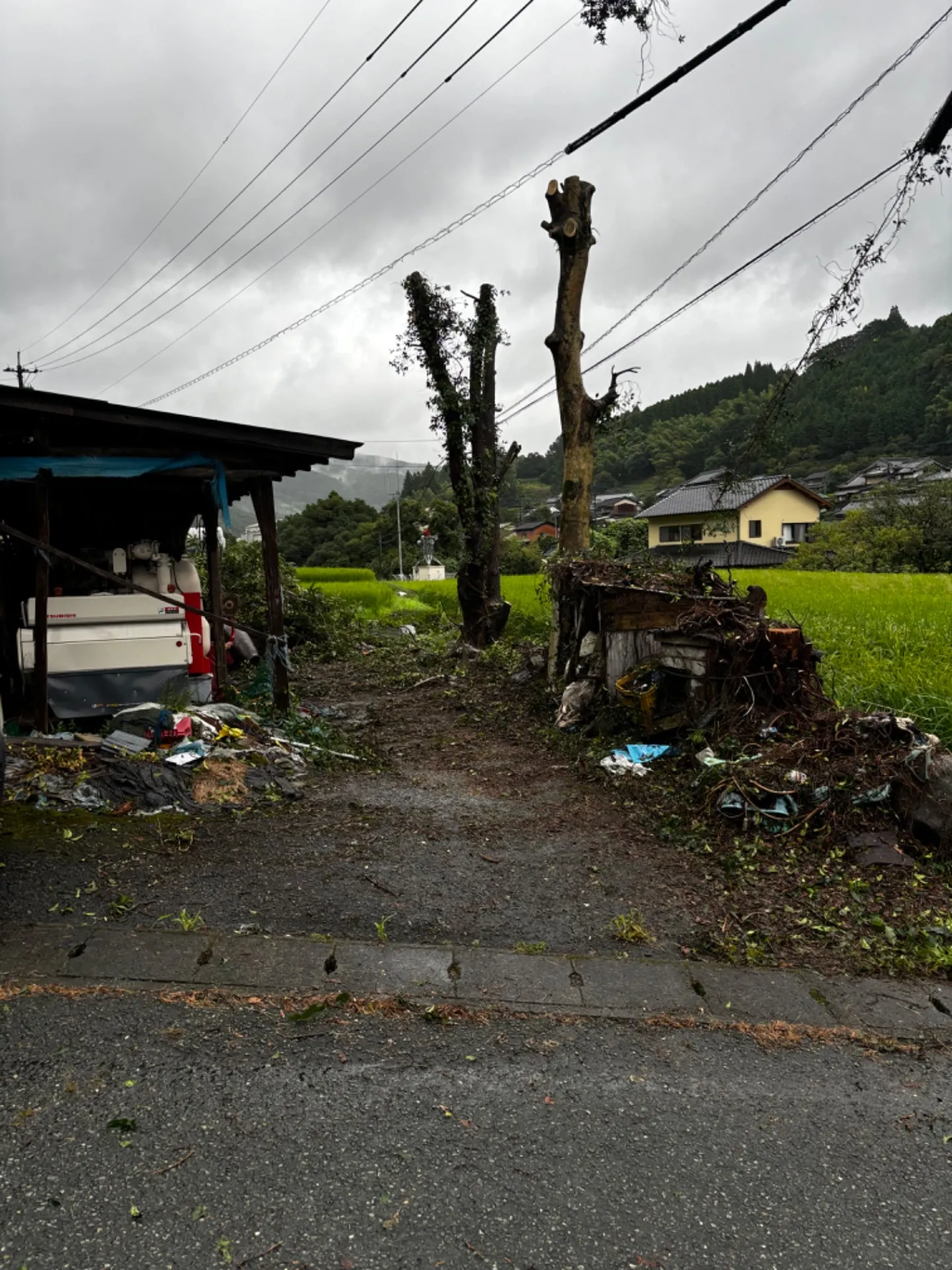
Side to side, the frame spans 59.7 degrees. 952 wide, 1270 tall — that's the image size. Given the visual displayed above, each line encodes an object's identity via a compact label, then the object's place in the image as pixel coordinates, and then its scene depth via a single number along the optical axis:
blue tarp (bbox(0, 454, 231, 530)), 6.38
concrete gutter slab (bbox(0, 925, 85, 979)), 3.10
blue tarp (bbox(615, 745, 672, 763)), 6.26
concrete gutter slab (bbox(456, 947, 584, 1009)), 3.04
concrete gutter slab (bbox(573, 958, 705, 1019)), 3.00
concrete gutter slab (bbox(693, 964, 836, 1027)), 2.97
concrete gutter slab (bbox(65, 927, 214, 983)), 3.08
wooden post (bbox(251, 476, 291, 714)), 7.59
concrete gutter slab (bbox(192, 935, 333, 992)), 3.07
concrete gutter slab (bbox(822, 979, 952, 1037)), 2.94
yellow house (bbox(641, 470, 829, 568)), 44.62
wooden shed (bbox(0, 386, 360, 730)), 6.36
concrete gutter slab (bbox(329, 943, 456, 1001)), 3.06
